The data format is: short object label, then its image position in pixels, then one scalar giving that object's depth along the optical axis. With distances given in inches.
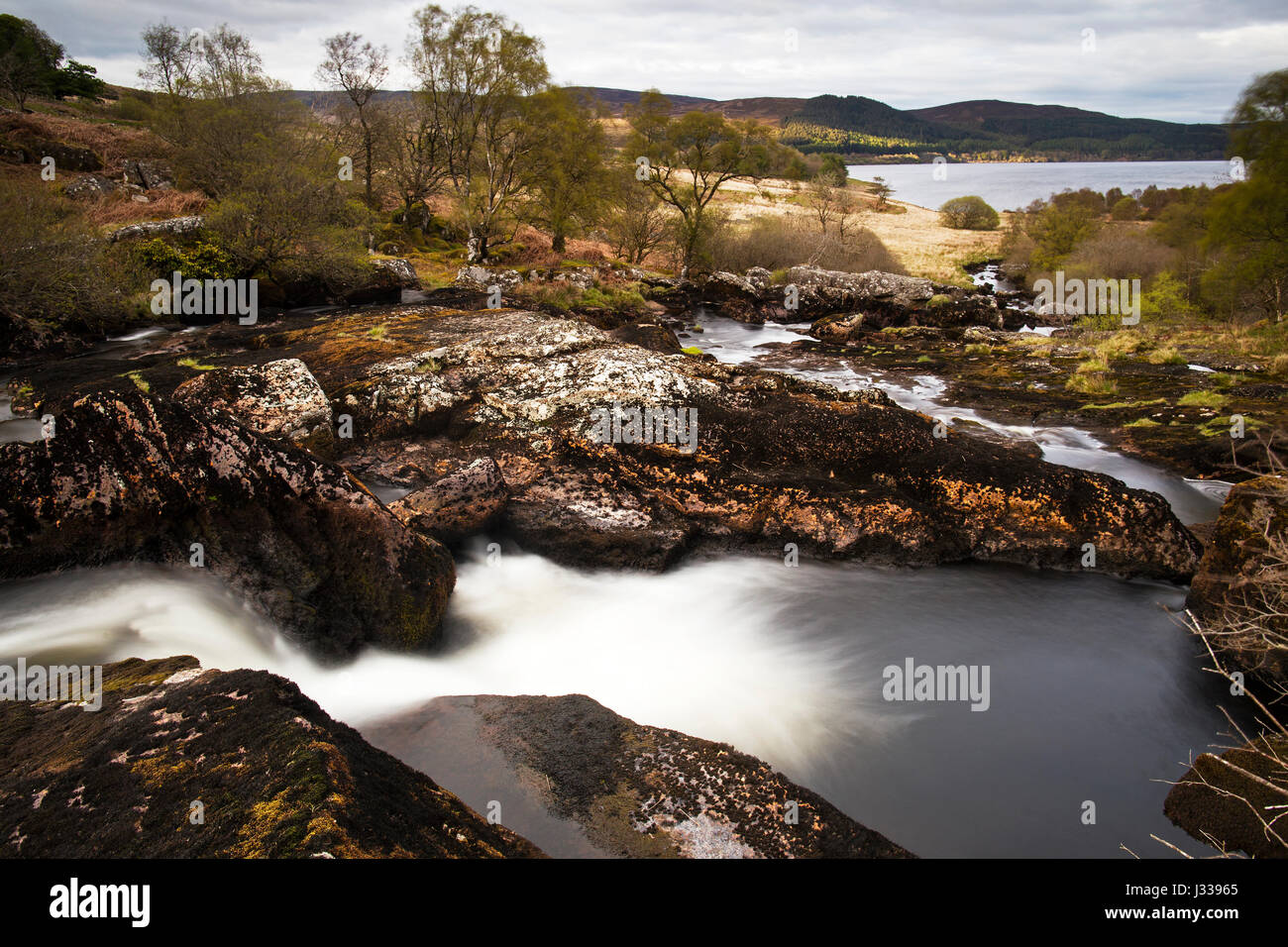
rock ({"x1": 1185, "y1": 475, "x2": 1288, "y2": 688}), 260.7
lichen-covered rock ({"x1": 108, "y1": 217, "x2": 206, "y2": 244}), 772.6
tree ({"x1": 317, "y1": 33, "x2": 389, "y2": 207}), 1403.8
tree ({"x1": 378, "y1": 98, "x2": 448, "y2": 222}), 1480.1
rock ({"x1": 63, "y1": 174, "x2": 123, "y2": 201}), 1071.0
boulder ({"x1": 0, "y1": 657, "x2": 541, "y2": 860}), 114.7
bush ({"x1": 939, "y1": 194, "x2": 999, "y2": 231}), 3048.7
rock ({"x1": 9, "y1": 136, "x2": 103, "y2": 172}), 1209.4
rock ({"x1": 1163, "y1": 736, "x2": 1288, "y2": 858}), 201.0
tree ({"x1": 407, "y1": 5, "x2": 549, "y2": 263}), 1206.3
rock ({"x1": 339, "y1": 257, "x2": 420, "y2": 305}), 903.7
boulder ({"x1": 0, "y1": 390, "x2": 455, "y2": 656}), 227.6
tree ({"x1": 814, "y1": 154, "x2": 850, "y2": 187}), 2060.5
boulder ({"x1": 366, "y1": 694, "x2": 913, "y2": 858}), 164.7
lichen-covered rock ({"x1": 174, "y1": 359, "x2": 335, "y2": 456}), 382.9
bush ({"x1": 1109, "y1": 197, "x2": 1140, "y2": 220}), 2437.3
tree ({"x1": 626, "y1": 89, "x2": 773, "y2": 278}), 1449.3
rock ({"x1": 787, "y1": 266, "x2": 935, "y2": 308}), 1250.0
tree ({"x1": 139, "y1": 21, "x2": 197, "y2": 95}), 1862.9
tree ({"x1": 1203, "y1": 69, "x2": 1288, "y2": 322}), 961.5
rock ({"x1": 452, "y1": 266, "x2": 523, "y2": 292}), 1022.4
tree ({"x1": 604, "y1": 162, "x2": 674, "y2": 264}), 1496.1
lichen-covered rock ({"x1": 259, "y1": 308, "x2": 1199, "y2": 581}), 352.5
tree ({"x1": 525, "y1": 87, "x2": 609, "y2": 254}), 1245.7
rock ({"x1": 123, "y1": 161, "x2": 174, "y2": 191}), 1283.2
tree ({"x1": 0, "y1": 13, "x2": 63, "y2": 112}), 1804.9
